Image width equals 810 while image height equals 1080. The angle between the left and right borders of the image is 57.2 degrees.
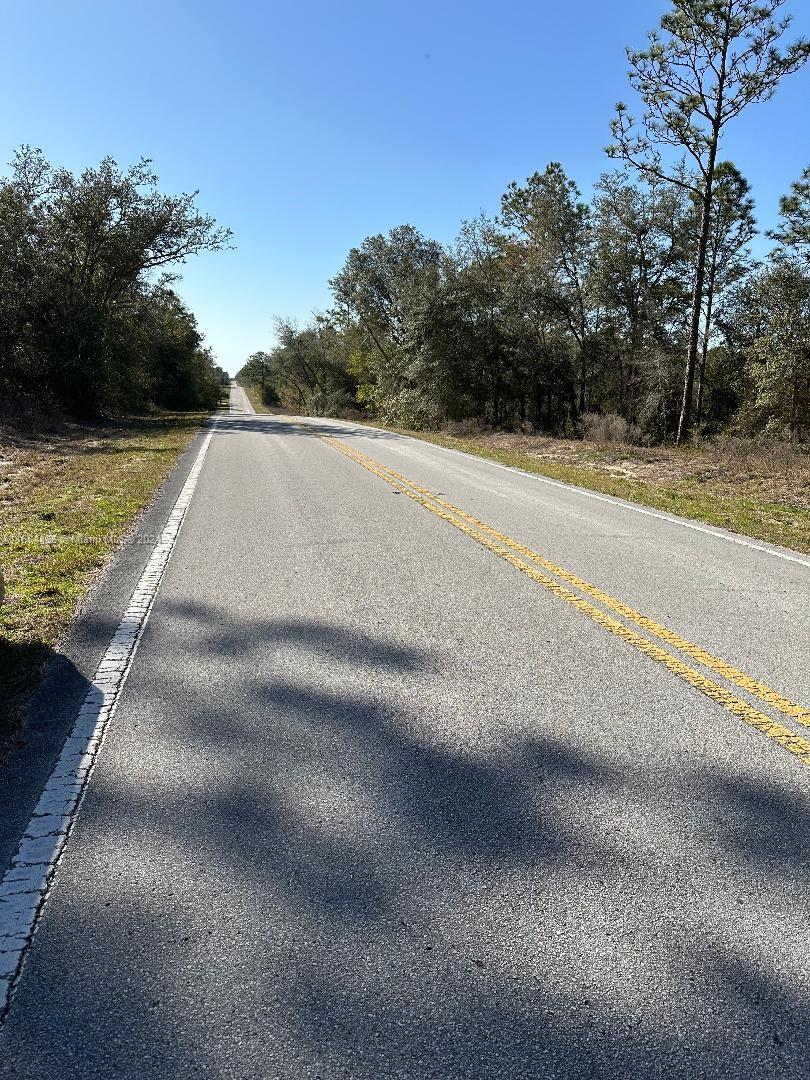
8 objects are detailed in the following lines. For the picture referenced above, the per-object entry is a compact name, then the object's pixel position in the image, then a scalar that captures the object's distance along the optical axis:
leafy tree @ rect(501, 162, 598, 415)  30.69
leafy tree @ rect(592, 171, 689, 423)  28.70
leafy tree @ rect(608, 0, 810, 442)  18.36
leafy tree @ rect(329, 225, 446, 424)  32.31
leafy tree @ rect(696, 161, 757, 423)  28.03
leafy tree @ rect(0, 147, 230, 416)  25.25
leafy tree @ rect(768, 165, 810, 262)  24.77
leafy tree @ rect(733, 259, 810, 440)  19.62
